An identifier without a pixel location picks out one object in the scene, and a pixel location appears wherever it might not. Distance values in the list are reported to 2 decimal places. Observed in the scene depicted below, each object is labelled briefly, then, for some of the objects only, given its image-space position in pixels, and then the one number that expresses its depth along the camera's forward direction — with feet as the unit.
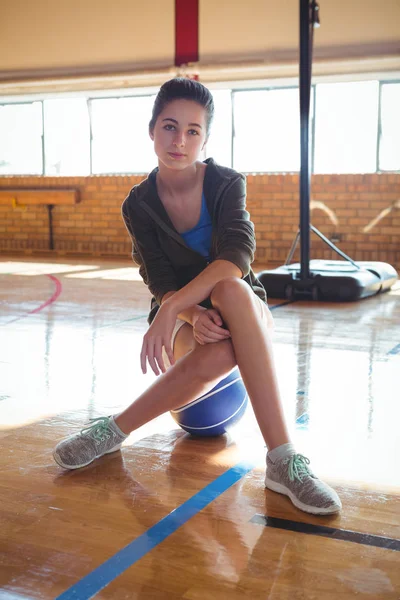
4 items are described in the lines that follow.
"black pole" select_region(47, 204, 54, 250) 30.81
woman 5.28
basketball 6.19
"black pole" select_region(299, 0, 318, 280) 15.43
